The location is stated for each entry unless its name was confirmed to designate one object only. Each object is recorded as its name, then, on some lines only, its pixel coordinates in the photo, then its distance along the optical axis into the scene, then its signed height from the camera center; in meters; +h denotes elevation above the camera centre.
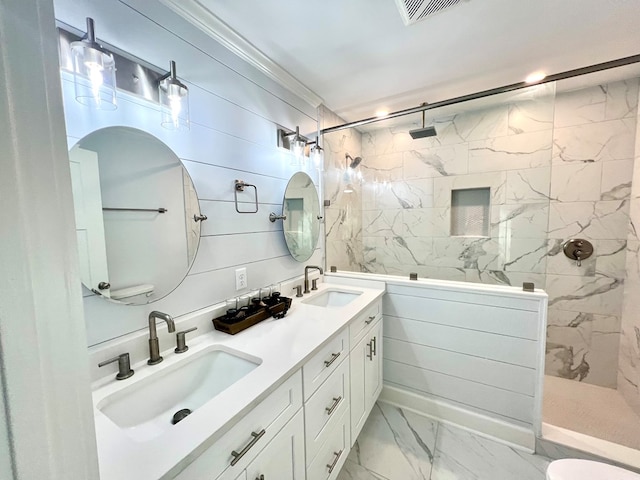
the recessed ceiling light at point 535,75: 1.82 +1.00
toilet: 1.00 -1.02
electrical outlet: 1.46 -0.32
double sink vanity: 0.65 -0.61
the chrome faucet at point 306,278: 1.90 -0.43
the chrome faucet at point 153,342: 1.02 -0.47
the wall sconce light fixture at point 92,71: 0.85 +0.53
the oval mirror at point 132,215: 0.90 +0.04
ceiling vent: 1.19 +0.99
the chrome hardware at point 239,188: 1.43 +0.19
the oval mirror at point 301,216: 1.81 +0.03
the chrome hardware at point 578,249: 2.09 -0.29
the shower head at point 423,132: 2.15 +0.72
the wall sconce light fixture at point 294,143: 1.75 +0.55
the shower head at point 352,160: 2.55 +0.60
